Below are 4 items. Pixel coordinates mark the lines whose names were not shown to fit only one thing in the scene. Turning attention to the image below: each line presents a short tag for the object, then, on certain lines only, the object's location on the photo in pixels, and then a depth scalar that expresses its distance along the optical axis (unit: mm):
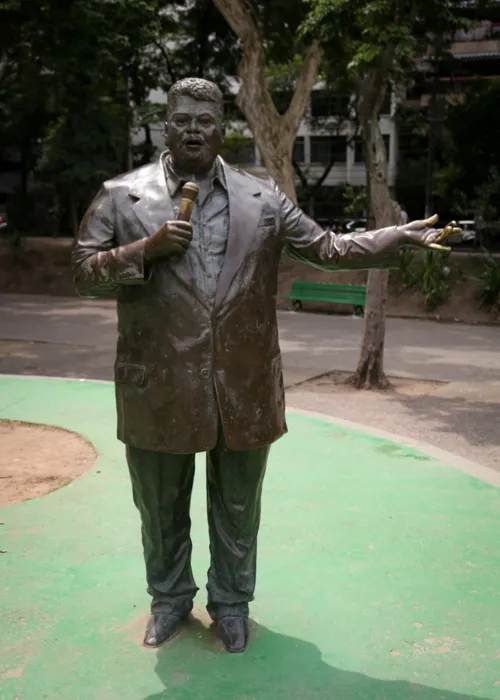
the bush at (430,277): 16500
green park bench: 16016
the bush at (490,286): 16062
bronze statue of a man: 3461
